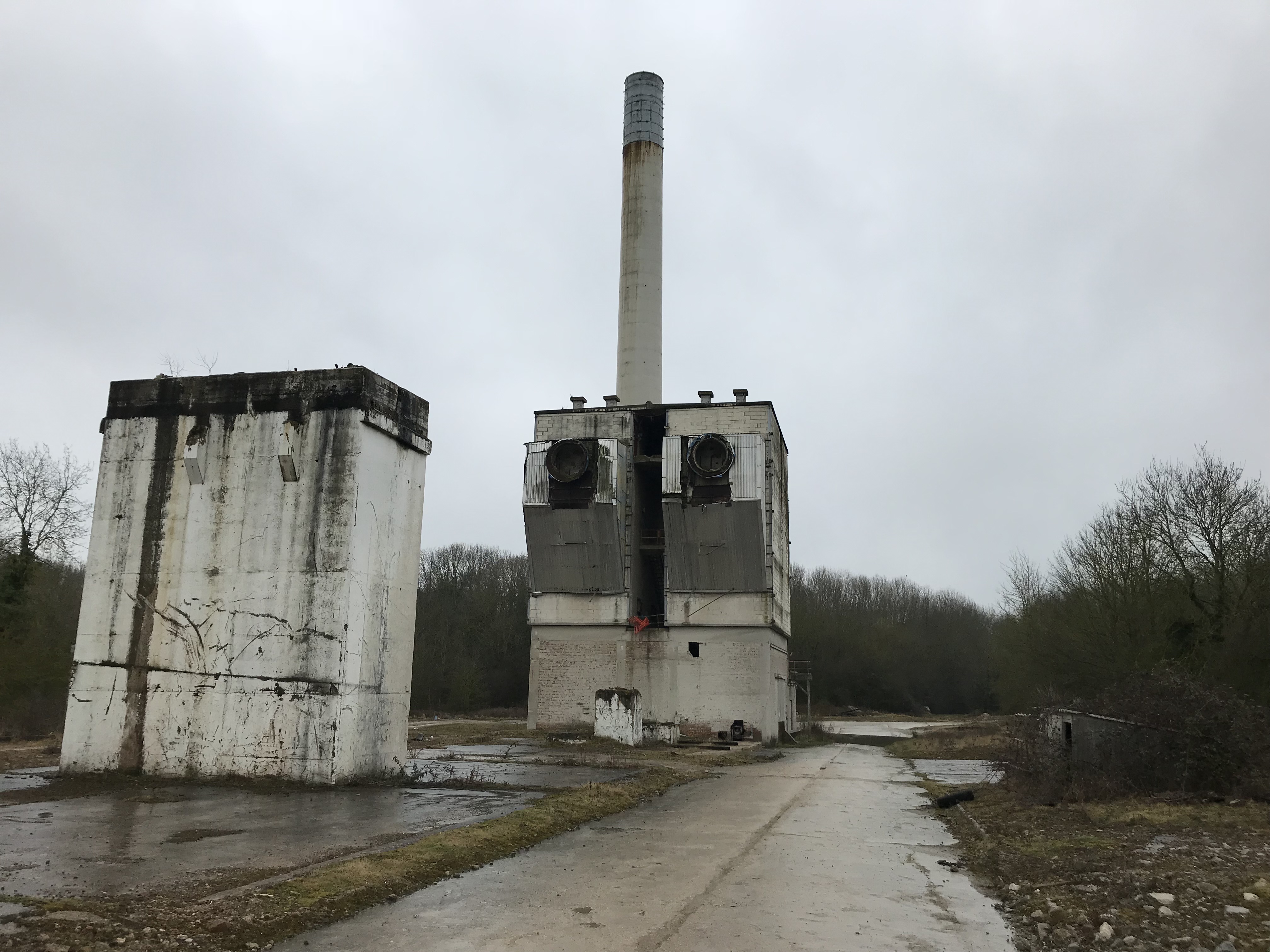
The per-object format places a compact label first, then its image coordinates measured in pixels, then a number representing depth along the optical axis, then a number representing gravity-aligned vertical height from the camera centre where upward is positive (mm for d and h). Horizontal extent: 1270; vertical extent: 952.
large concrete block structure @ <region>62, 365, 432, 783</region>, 12922 +1300
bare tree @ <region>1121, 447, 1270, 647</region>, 24344 +3879
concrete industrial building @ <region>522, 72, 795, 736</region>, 31219 +3907
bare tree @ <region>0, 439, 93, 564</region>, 30328 +5171
